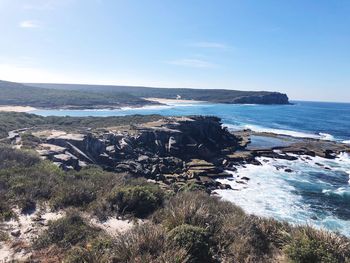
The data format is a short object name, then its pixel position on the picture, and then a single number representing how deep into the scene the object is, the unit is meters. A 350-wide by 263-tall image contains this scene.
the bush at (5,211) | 9.89
